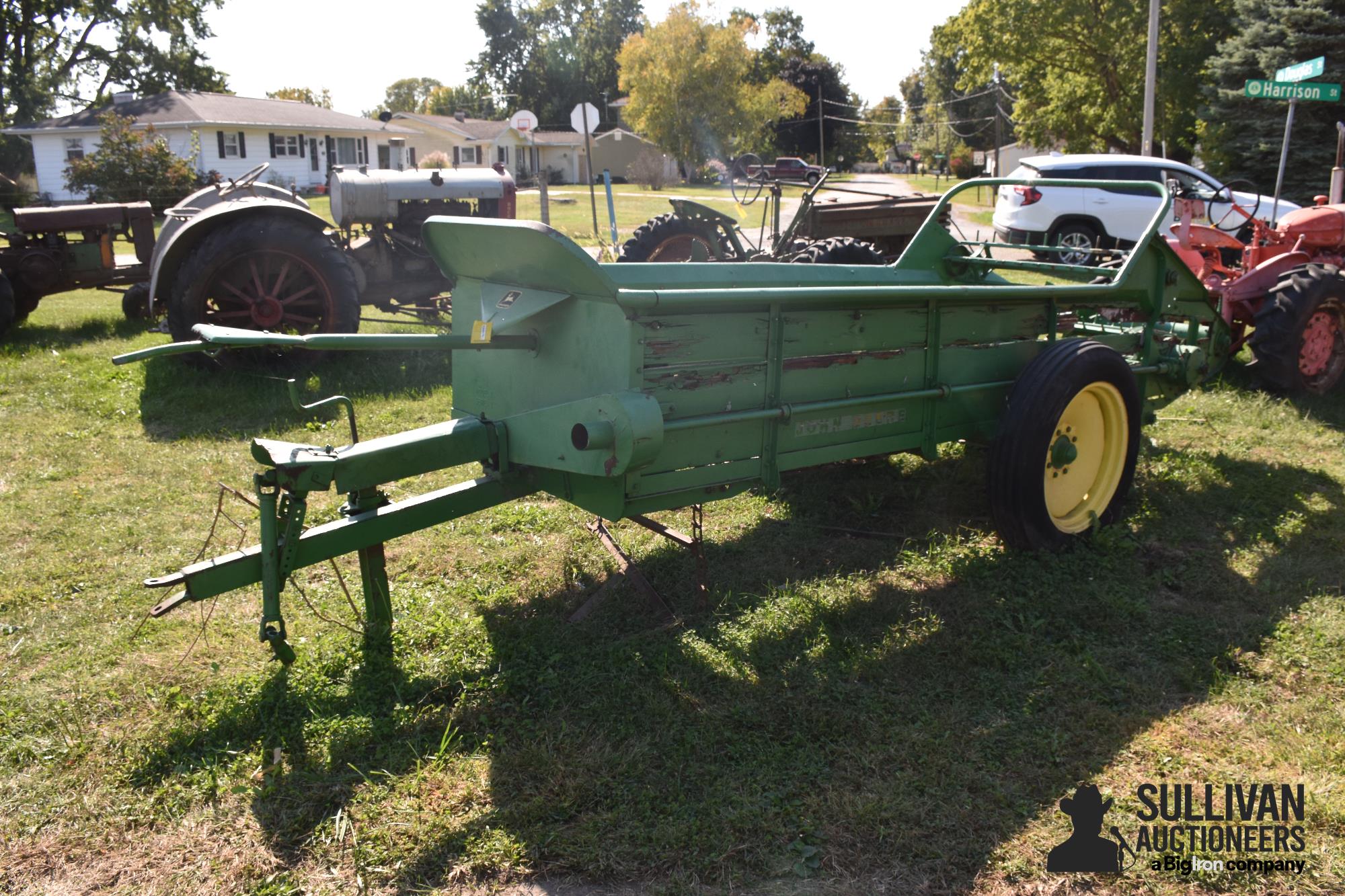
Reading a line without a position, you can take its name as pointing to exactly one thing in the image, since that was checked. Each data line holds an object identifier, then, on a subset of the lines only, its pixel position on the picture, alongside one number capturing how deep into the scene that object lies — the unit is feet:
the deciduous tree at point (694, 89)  150.30
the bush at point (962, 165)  173.17
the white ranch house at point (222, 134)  120.47
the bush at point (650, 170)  159.12
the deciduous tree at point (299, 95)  252.21
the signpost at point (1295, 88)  29.09
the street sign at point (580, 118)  47.34
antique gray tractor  24.04
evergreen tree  60.18
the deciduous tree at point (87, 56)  129.70
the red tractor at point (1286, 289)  22.29
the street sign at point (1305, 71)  29.30
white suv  45.70
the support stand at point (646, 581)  13.61
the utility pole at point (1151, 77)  57.98
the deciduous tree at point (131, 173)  75.25
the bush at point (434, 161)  77.41
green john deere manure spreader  10.75
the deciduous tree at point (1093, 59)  80.53
